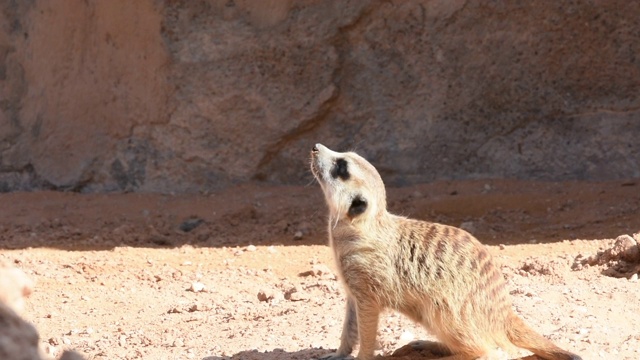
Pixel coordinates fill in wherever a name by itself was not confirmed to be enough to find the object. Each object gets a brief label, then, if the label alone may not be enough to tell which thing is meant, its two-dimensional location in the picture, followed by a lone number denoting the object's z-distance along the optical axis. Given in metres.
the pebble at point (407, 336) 7.80
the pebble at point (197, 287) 10.01
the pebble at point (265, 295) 9.44
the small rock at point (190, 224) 12.26
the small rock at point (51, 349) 7.70
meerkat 6.95
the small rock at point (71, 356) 4.69
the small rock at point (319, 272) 10.14
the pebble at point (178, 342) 8.06
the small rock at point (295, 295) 9.27
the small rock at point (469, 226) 11.58
